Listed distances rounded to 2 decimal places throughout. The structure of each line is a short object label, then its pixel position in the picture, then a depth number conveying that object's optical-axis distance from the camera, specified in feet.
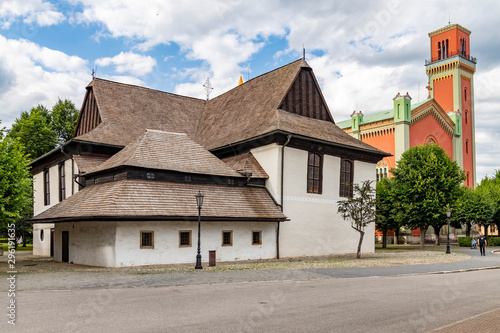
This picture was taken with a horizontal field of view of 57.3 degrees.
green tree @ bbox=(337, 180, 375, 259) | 93.91
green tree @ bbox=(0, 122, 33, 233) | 68.44
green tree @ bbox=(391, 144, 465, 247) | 138.00
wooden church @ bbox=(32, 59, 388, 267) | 74.90
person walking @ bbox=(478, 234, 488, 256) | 107.62
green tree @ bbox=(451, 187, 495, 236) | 162.40
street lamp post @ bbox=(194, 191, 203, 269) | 66.28
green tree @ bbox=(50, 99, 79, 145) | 179.73
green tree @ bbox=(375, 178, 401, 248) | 145.28
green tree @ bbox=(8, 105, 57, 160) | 164.25
